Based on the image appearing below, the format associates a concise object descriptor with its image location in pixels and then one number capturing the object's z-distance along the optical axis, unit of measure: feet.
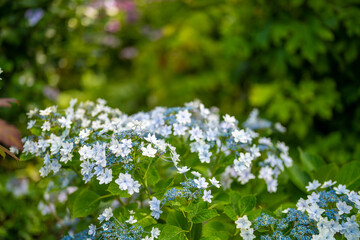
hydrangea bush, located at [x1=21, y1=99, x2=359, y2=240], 3.77
